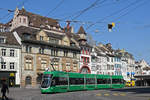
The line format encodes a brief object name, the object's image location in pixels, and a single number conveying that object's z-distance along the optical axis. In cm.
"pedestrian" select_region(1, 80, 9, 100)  1970
